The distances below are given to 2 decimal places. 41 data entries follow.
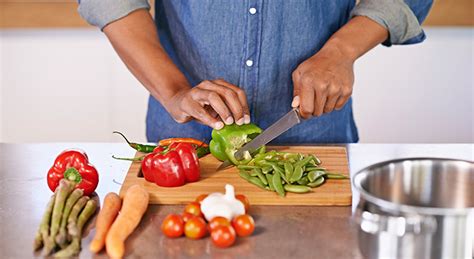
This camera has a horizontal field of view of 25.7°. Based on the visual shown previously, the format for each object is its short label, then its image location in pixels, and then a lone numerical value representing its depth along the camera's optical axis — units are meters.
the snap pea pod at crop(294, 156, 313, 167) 1.71
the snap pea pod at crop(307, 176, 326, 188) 1.65
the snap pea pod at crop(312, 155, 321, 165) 1.77
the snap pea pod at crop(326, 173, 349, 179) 1.69
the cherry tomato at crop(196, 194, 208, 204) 1.54
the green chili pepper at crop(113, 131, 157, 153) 1.86
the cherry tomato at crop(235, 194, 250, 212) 1.54
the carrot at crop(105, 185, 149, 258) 1.42
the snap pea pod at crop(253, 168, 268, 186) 1.65
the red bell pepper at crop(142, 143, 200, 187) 1.65
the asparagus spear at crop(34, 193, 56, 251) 1.44
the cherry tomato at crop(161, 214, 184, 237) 1.46
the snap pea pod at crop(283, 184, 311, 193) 1.62
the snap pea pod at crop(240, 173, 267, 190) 1.65
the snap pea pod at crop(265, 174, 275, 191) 1.63
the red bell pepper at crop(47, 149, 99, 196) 1.63
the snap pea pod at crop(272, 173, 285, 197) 1.61
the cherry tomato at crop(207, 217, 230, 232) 1.44
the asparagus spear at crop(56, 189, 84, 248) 1.43
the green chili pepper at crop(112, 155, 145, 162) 1.78
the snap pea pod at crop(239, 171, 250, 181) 1.69
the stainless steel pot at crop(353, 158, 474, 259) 1.28
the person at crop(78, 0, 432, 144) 1.89
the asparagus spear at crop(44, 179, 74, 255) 1.42
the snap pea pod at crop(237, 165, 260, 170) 1.73
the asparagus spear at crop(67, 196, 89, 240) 1.46
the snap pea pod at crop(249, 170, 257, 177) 1.69
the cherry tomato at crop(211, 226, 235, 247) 1.42
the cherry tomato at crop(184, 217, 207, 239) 1.45
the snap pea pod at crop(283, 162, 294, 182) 1.66
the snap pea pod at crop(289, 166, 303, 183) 1.64
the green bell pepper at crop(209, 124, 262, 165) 1.77
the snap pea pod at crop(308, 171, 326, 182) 1.66
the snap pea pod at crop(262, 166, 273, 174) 1.68
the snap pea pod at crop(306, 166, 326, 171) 1.70
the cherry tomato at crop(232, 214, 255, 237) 1.46
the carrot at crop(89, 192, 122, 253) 1.42
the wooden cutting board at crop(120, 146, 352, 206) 1.60
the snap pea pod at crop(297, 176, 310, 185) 1.65
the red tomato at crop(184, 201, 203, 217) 1.50
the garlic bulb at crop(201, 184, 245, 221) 1.48
